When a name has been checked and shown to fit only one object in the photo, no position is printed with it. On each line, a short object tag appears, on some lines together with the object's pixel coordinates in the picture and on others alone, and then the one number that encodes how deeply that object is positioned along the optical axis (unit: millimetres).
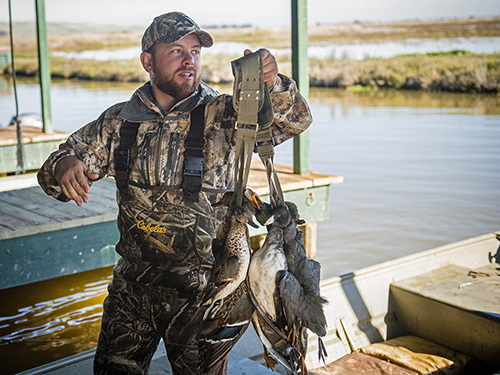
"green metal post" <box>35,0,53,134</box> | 8227
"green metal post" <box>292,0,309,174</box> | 5820
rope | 7115
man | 2416
